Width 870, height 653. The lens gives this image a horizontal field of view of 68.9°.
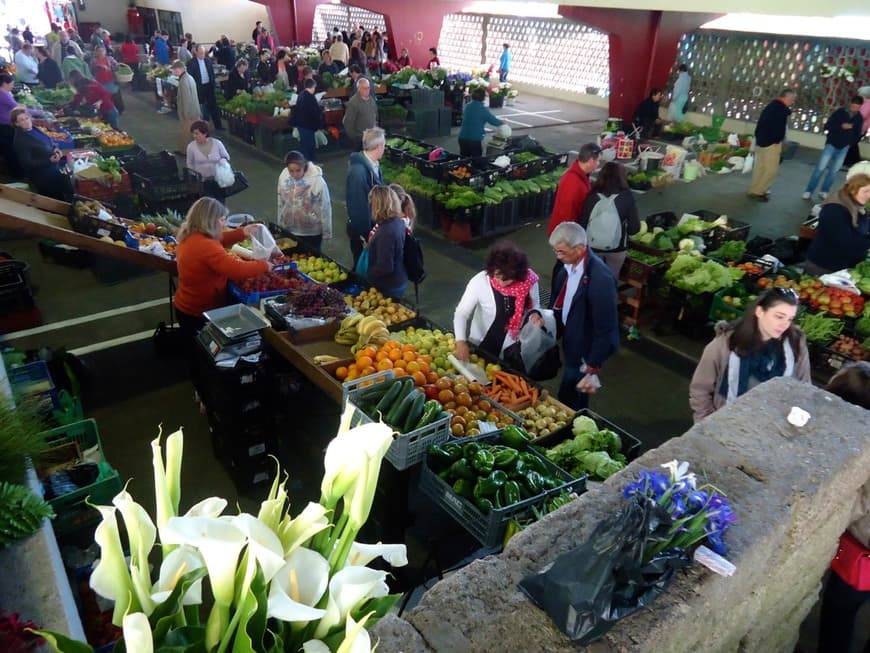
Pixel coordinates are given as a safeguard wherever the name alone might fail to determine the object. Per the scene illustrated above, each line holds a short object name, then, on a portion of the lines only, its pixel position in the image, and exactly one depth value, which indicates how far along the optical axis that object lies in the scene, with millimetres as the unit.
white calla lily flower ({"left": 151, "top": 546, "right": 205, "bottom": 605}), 1139
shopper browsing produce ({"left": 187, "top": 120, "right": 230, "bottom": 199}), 7832
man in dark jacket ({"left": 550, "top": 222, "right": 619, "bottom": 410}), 4227
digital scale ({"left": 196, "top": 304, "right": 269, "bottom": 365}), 4227
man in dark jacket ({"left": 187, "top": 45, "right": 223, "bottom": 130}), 13477
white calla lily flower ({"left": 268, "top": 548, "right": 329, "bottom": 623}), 1148
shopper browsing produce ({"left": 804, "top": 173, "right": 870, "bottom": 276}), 5871
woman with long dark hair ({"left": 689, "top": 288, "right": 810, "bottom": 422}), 3514
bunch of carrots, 4152
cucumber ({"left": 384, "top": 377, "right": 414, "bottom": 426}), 3478
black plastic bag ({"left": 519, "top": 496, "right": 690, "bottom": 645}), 1608
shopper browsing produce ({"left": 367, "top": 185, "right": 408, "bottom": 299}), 5125
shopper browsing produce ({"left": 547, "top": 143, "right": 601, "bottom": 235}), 6022
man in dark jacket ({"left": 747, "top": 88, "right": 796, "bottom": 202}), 9844
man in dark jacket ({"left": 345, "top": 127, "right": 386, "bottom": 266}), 5977
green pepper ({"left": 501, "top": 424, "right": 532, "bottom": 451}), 3566
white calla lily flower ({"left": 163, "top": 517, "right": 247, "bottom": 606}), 1003
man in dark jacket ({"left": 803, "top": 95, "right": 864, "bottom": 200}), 9812
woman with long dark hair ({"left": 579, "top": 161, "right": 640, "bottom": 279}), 5695
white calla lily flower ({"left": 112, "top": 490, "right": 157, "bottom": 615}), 1097
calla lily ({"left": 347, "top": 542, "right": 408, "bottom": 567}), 1298
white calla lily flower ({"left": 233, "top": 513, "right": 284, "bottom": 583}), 1011
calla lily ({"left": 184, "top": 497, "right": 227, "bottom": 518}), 1200
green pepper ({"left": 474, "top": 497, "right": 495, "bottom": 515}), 3094
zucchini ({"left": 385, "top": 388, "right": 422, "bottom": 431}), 3471
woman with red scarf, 4215
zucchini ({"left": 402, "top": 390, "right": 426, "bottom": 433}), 3471
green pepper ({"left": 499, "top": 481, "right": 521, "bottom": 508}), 3113
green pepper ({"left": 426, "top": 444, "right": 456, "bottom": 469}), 3420
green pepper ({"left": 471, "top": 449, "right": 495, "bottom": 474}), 3268
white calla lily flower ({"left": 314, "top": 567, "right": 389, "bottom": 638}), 1150
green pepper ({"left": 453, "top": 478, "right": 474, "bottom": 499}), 3238
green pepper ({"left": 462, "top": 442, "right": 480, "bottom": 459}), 3426
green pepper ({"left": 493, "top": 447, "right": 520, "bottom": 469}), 3309
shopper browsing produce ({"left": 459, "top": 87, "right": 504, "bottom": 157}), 10180
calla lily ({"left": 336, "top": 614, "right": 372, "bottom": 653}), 1001
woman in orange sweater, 4637
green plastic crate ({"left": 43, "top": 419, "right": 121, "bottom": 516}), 3340
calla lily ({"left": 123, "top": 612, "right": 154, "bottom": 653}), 934
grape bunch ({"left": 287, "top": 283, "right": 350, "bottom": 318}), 4887
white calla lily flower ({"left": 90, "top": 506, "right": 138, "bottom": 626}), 1054
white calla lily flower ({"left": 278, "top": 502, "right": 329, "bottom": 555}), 1132
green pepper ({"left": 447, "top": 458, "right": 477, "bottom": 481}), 3297
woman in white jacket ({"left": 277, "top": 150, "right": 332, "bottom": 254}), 6344
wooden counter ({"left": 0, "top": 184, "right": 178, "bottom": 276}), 5277
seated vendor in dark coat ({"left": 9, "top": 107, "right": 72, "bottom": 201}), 7480
